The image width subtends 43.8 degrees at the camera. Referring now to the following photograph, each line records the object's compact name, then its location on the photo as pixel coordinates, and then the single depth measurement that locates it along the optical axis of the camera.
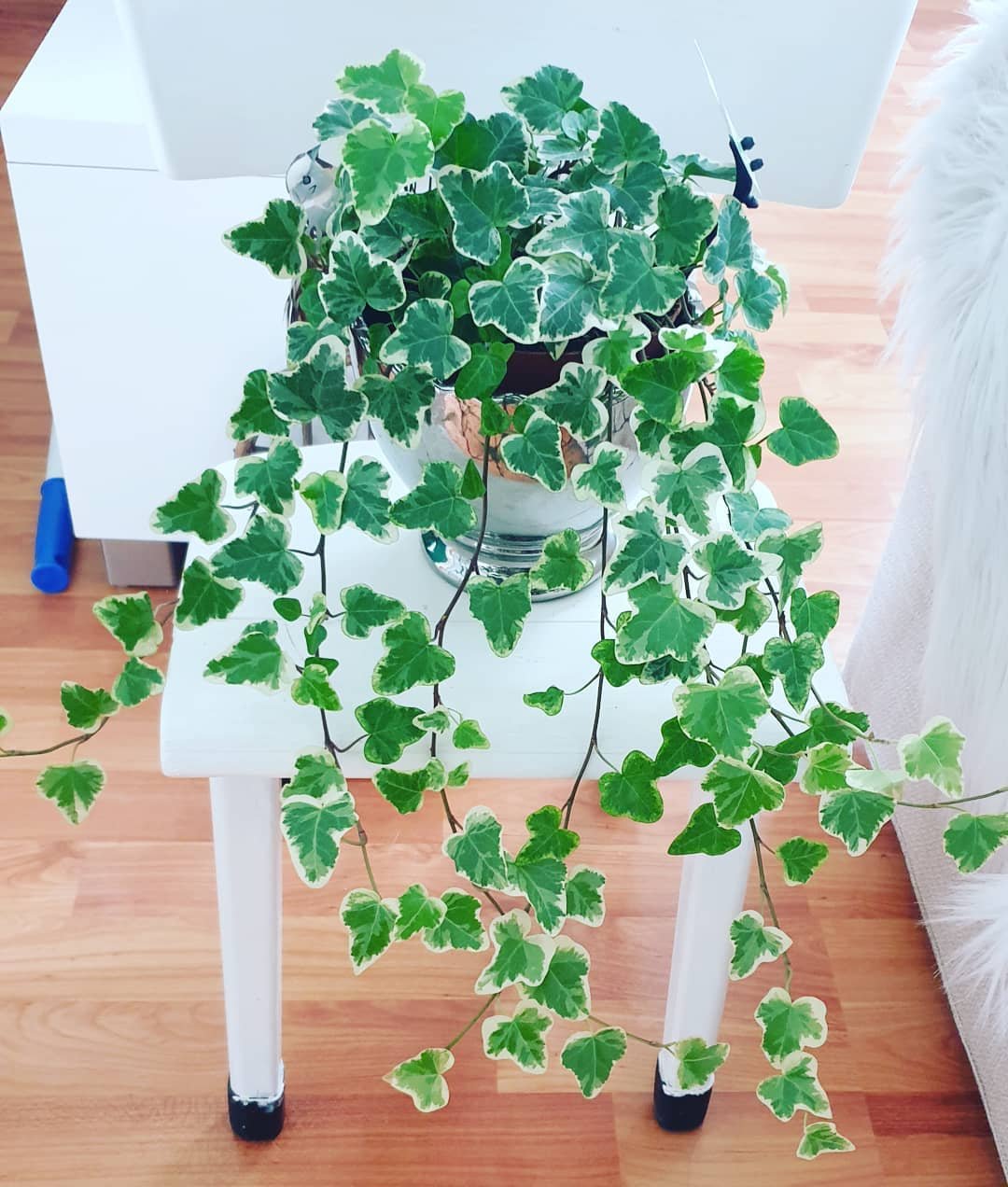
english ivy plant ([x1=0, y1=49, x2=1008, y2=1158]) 0.47
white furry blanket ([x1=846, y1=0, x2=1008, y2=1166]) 0.72
